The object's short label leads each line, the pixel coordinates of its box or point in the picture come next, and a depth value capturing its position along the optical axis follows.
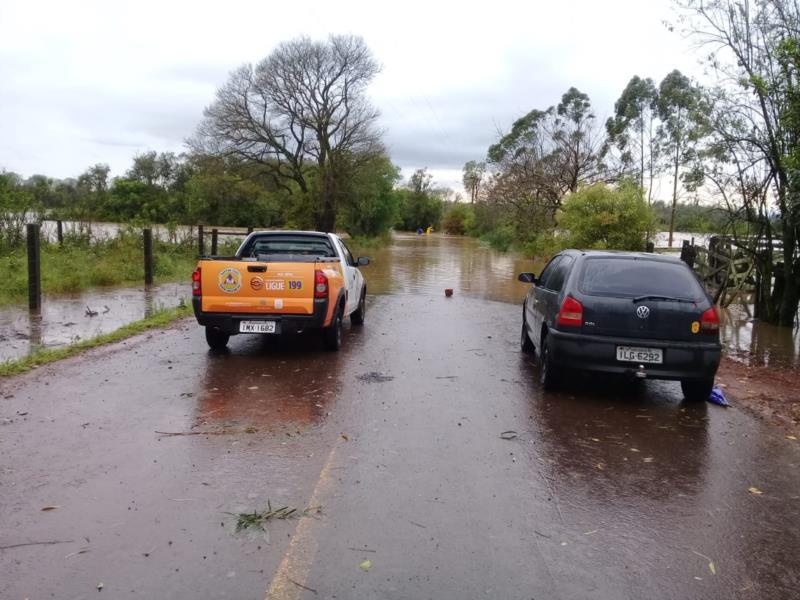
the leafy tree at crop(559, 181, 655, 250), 20.44
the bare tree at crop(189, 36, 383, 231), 37.03
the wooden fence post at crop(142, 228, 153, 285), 15.94
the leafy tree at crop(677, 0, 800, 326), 10.44
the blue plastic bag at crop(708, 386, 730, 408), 6.99
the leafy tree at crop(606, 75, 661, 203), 46.53
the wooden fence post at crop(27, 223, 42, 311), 10.94
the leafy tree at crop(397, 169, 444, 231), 102.56
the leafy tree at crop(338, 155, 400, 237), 40.14
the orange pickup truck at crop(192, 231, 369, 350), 8.16
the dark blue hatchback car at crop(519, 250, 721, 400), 6.45
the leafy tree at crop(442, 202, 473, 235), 98.19
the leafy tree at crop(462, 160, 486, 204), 87.69
